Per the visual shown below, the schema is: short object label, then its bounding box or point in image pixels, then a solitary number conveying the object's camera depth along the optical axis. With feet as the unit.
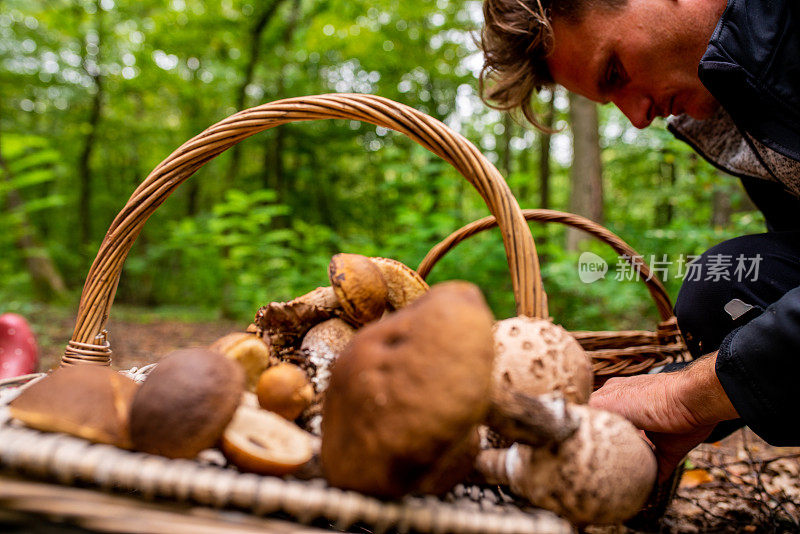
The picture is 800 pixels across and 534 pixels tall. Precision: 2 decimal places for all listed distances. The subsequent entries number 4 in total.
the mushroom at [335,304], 3.09
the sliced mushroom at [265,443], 2.09
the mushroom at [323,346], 2.98
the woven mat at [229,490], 1.78
